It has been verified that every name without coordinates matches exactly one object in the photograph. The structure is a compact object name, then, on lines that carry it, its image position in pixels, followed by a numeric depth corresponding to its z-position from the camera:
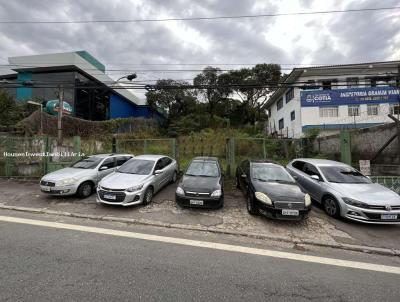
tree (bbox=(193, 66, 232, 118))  33.41
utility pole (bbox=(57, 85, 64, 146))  12.00
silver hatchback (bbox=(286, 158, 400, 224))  5.97
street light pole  17.42
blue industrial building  23.61
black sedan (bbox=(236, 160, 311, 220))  5.91
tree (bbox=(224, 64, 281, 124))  32.50
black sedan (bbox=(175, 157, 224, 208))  6.70
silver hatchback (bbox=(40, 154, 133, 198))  7.71
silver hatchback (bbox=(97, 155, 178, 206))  6.85
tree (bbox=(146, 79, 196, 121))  33.44
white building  22.33
